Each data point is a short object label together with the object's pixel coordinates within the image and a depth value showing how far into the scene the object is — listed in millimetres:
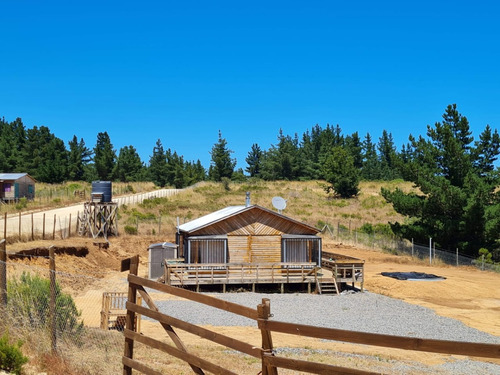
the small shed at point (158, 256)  26172
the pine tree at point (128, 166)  86750
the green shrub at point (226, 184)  73869
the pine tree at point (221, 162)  90500
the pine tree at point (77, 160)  83050
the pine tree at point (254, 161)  110562
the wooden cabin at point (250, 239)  25297
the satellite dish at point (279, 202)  28006
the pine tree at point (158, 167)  92812
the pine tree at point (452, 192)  34125
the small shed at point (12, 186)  48188
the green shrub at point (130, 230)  38500
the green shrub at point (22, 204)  43531
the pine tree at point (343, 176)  68500
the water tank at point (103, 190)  36906
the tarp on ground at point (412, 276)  27766
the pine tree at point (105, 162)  84062
